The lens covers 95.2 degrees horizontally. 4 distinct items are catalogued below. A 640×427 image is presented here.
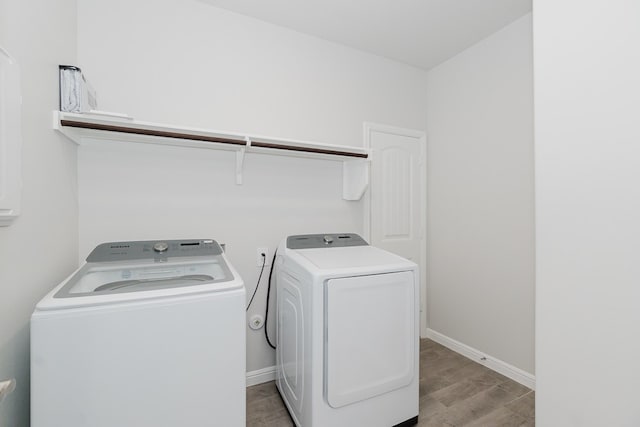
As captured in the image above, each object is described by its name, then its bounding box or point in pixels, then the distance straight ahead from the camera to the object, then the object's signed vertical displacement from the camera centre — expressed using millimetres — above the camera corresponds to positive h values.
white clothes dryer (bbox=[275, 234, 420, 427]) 1476 -711
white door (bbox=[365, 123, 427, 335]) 2658 +124
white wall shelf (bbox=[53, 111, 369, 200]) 1457 +418
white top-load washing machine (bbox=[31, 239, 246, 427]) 939 -514
